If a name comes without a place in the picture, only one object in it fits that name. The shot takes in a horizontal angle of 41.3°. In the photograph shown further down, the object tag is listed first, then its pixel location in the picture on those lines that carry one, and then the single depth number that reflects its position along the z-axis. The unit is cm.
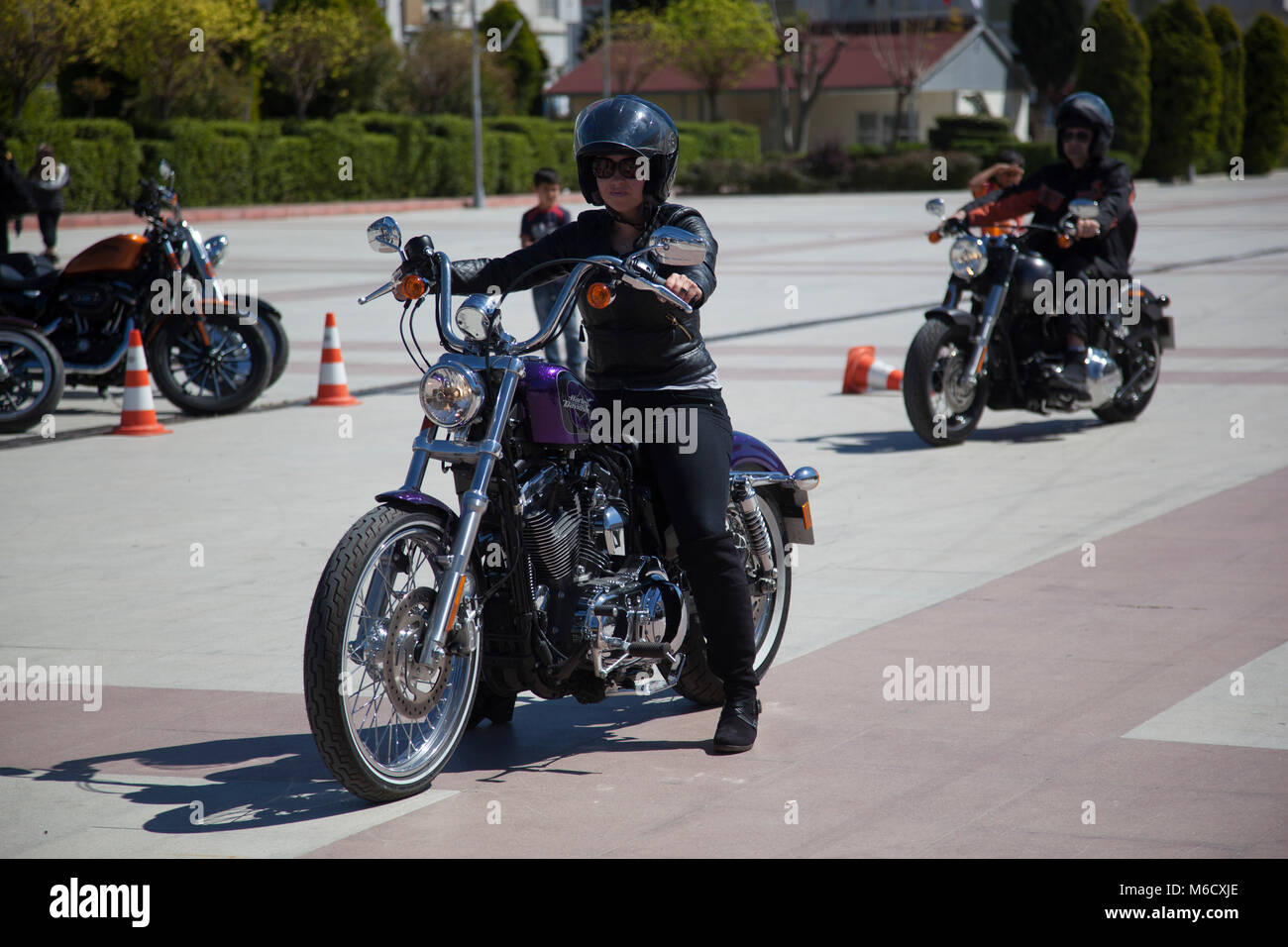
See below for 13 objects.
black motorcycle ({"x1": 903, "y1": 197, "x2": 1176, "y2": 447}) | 1061
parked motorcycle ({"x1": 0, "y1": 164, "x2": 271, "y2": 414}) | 1233
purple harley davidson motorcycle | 441
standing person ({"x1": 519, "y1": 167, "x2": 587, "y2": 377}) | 1320
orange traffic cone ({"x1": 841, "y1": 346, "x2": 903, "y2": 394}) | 1302
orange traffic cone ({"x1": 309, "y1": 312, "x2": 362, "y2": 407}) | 1266
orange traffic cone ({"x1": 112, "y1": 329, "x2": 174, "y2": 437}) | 1170
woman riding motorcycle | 487
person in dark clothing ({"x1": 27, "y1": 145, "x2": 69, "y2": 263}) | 2364
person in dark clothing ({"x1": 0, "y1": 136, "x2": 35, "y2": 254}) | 1956
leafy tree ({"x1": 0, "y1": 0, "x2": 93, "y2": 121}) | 3928
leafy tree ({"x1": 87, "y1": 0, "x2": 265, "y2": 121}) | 4372
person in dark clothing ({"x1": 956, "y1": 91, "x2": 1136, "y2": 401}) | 1083
